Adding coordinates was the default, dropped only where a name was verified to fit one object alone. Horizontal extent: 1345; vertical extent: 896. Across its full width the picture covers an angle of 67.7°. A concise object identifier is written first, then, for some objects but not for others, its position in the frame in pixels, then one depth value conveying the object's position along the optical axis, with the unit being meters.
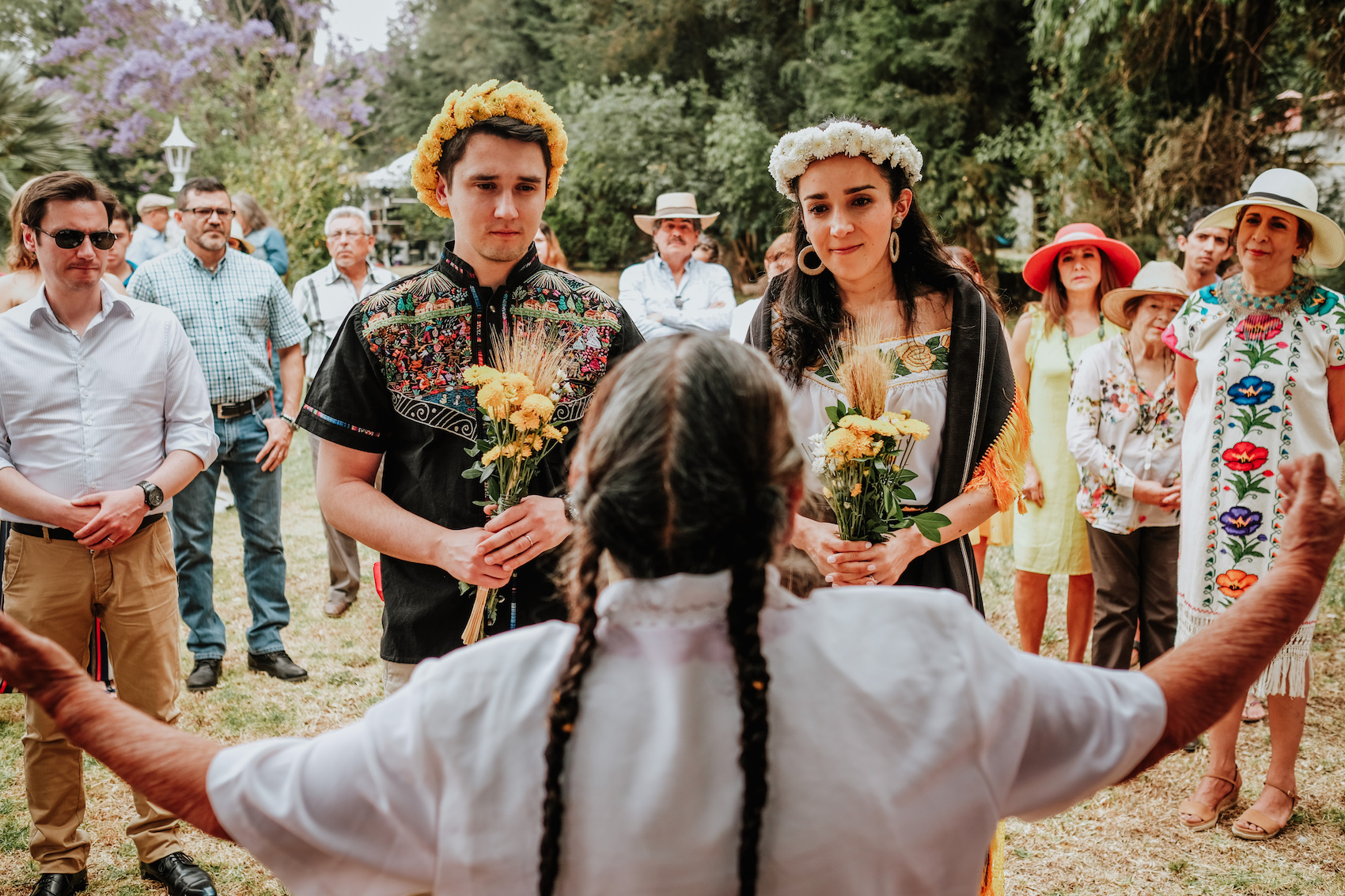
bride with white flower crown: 2.72
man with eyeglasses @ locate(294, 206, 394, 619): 6.71
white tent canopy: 19.84
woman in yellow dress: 5.20
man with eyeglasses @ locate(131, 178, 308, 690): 5.51
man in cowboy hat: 7.91
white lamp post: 14.02
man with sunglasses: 3.53
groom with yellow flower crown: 2.58
